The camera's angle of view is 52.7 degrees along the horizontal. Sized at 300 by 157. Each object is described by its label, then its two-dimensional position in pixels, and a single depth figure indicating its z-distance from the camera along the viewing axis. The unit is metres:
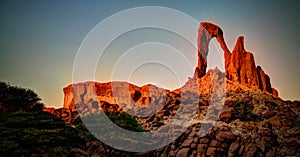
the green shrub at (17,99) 30.92
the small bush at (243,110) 29.50
